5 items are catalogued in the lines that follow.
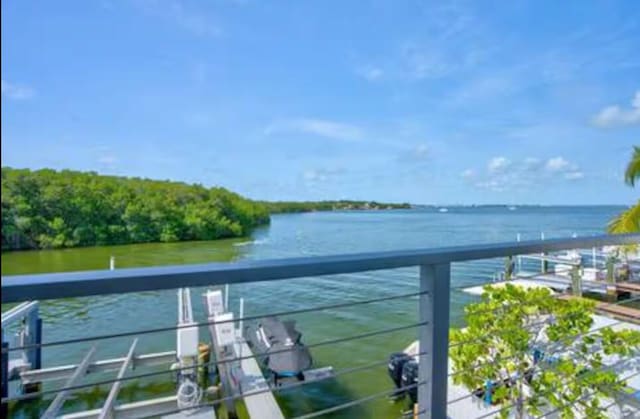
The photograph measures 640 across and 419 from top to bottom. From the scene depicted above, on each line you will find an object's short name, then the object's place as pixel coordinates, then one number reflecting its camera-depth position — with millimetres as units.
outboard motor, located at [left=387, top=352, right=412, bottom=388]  5672
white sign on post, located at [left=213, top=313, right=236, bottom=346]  6035
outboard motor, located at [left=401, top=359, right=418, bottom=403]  5191
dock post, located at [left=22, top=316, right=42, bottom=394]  6164
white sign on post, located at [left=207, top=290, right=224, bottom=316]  7031
